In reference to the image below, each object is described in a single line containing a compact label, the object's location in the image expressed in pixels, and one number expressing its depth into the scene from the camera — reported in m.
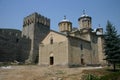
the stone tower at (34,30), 26.52
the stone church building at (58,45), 15.45
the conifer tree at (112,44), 12.78
